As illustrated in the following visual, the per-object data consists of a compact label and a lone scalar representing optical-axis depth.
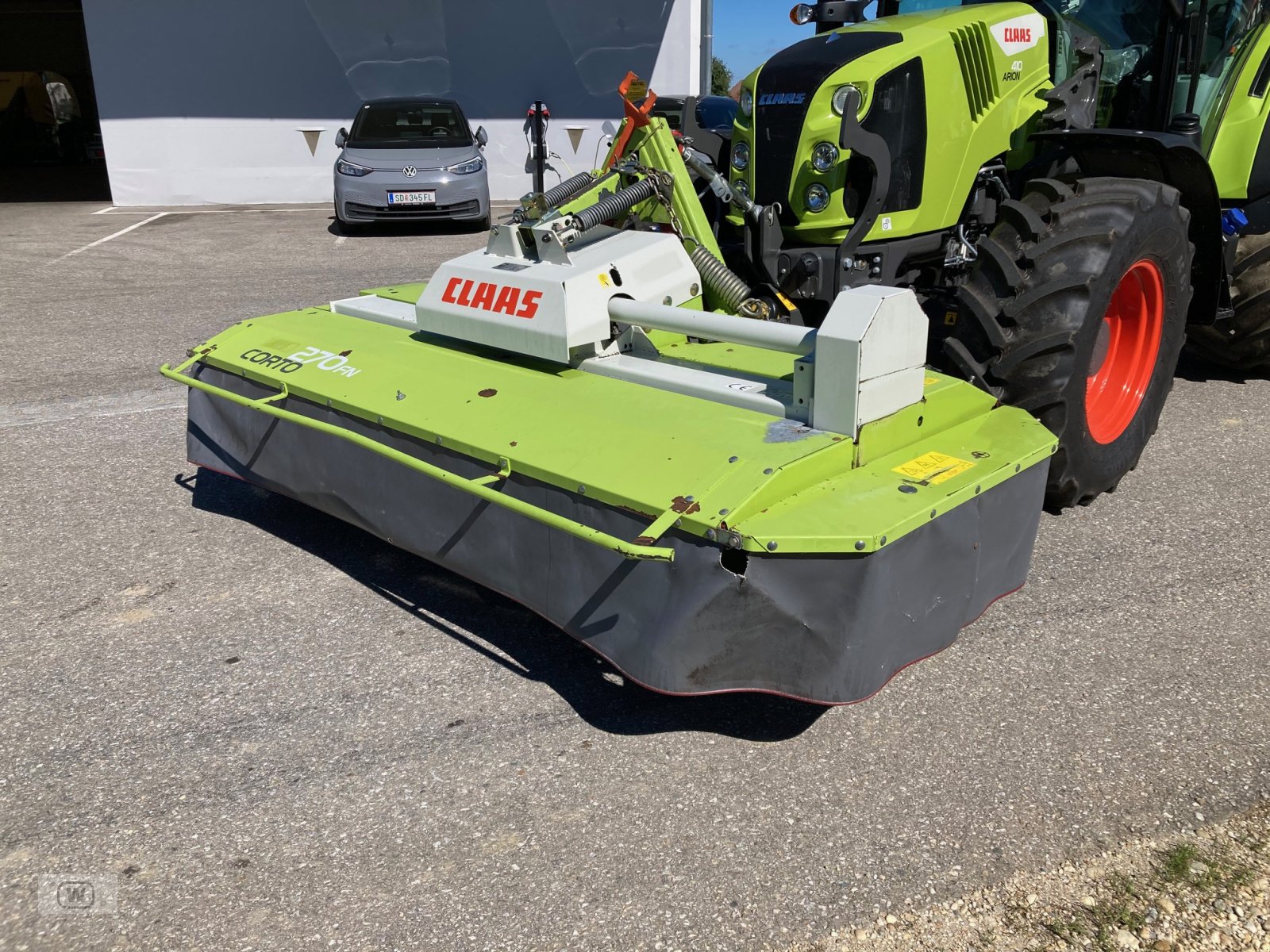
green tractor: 3.65
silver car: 11.59
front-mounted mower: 2.73
